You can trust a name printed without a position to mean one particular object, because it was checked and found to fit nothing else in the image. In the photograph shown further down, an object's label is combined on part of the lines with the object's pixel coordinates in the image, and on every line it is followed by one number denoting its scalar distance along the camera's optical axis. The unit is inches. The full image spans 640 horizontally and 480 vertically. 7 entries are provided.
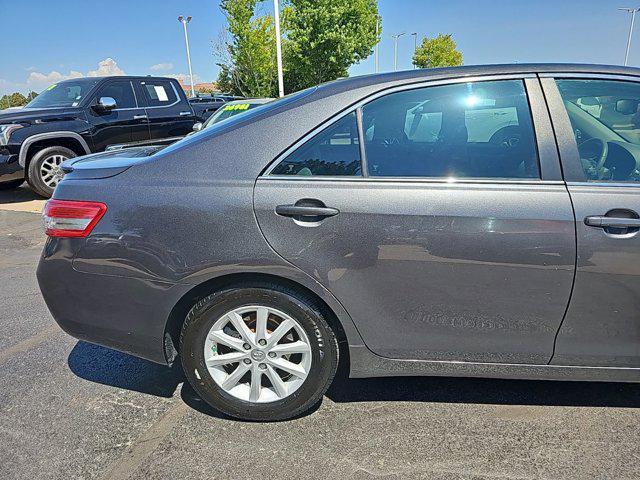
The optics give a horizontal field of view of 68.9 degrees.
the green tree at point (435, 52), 2064.5
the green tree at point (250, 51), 1069.1
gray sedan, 78.6
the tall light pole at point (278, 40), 690.0
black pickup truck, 281.1
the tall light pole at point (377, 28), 1418.3
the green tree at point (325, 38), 1200.2
